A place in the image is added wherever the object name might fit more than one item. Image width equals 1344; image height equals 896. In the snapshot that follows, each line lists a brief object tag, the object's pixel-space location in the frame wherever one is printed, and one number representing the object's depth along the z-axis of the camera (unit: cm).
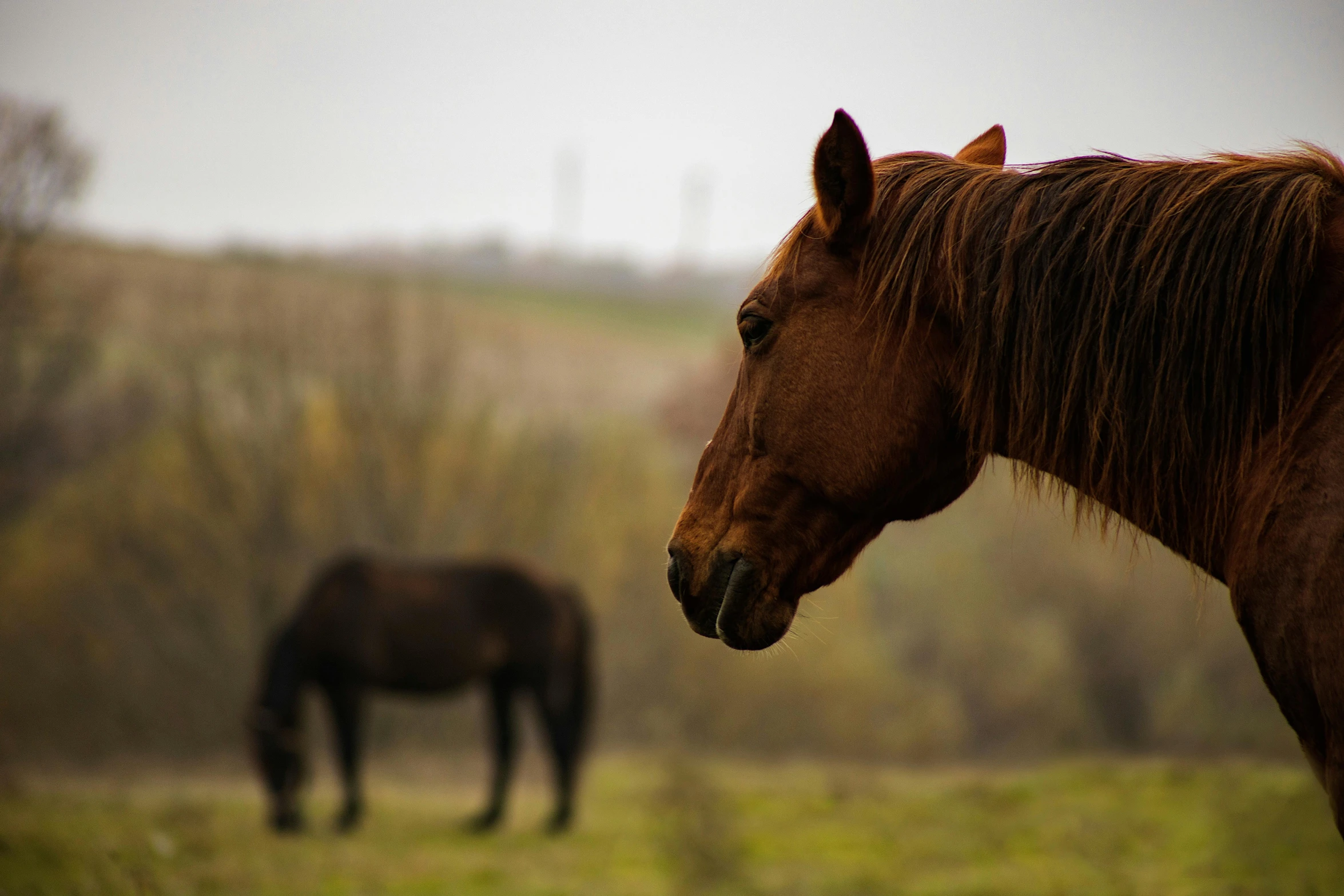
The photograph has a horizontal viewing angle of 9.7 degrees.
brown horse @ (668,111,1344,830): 1142
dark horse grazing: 4541
